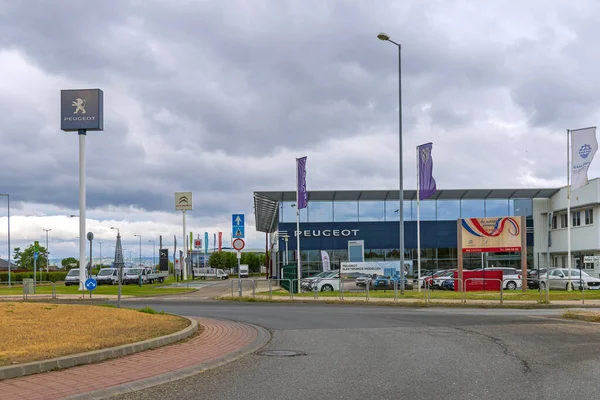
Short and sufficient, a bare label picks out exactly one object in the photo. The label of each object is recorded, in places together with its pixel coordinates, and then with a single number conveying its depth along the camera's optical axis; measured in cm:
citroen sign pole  6700
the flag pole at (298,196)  4185
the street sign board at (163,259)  8700
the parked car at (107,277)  5969
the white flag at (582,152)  3753
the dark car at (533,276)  4078
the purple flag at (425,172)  3728
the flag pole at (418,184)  3868
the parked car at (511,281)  3938
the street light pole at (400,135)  2981
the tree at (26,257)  10456
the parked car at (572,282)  3790
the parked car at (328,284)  3862
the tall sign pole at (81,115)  4522
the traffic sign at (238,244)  3088
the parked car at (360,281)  3897
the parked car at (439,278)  4031
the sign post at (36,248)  4630
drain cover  1119
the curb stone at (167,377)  765
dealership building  5791
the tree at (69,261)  13409
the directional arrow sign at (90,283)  2730
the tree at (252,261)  12244
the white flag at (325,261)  5014
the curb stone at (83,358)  848
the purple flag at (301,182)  4141
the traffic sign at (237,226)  3145
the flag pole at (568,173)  3758
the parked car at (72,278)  5669
